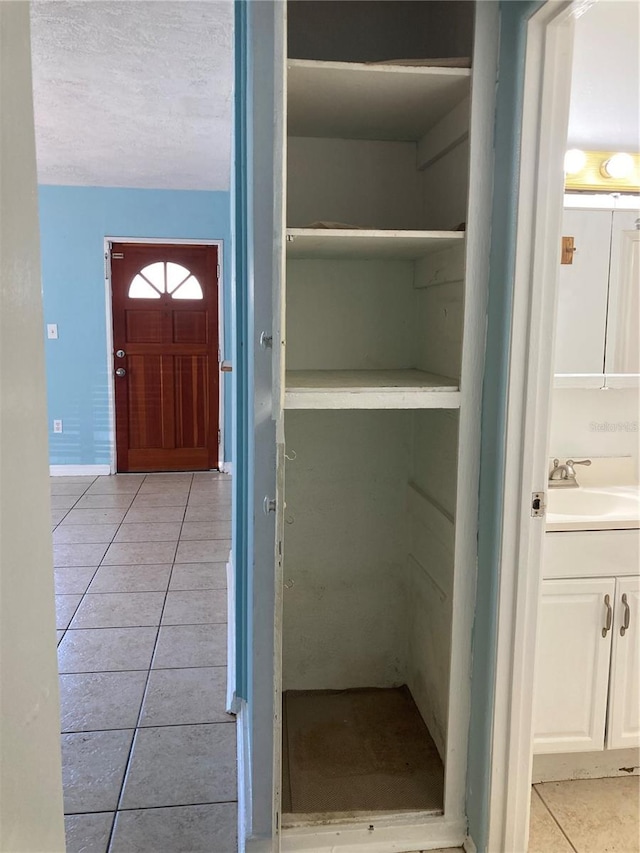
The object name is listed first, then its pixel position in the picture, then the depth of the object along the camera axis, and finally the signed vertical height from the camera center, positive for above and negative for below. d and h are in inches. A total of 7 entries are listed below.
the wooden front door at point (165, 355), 220.2 -10.0
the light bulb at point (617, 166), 89.9 +21.5
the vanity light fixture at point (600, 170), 89.8 +21.0
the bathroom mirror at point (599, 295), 91.4 +4.7
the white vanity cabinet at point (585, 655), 75.2 -36.1
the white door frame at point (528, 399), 57.4 -6.3
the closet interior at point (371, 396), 65.7 -6.2
